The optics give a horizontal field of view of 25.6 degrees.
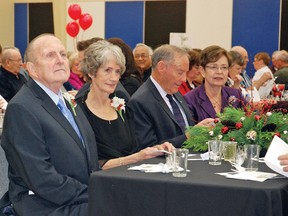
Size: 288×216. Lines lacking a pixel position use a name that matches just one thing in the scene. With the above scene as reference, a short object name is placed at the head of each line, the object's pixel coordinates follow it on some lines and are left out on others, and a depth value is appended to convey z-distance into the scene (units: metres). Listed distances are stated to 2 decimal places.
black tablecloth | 2.47
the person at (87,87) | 4.36
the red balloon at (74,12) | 13.62
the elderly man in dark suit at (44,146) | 2.99
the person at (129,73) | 5.70
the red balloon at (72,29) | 13.17
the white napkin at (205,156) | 3.30
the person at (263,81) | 9.22
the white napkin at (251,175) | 2.66
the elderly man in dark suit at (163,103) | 4.11
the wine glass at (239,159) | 2.96
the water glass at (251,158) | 2.93
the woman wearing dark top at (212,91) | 4.86
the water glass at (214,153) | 3.11
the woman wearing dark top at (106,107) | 3.75
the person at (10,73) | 8.09
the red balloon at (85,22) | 13.50
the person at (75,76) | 7.78
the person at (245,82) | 7.82
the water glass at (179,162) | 2.72
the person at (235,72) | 7.13
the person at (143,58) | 8.52
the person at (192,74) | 6.63
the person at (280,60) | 11.24
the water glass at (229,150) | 3.18
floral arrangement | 3.50
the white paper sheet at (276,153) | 2.73
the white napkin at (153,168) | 2.80
